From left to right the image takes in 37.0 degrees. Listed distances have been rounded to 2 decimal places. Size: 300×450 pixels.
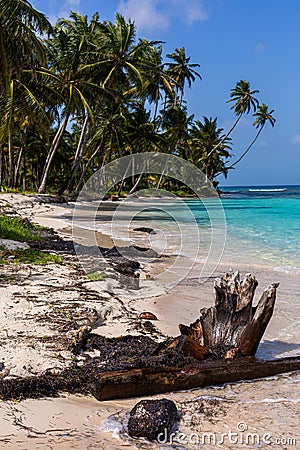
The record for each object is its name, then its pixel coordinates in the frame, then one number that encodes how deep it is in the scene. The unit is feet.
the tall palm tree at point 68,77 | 82.97
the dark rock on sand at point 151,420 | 10.35
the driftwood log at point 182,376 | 11.97
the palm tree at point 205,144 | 191.42
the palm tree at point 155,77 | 129.90
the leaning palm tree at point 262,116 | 200.75
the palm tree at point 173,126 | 148.15
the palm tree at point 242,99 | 184.14
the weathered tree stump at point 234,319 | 15.40
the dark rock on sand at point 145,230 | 62.58
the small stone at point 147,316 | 20.08
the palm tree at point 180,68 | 167.84
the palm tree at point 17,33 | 45.34
